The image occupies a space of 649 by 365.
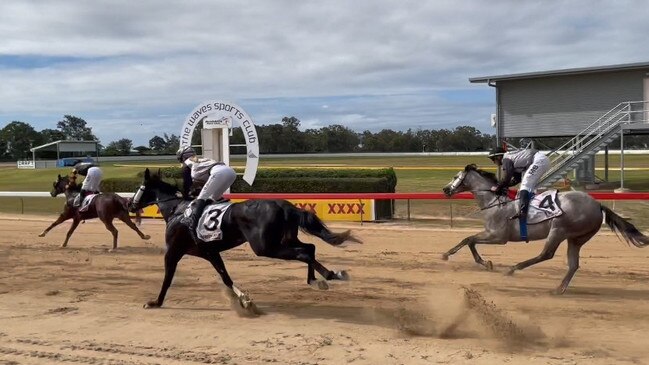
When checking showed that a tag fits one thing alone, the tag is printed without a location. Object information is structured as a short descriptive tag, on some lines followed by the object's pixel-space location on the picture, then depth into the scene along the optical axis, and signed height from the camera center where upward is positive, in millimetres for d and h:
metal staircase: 23234 +428
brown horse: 13227 -1127
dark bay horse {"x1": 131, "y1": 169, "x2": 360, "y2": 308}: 6785 -929
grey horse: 8125 -1050
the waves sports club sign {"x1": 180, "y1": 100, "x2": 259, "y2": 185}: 17109 +889
